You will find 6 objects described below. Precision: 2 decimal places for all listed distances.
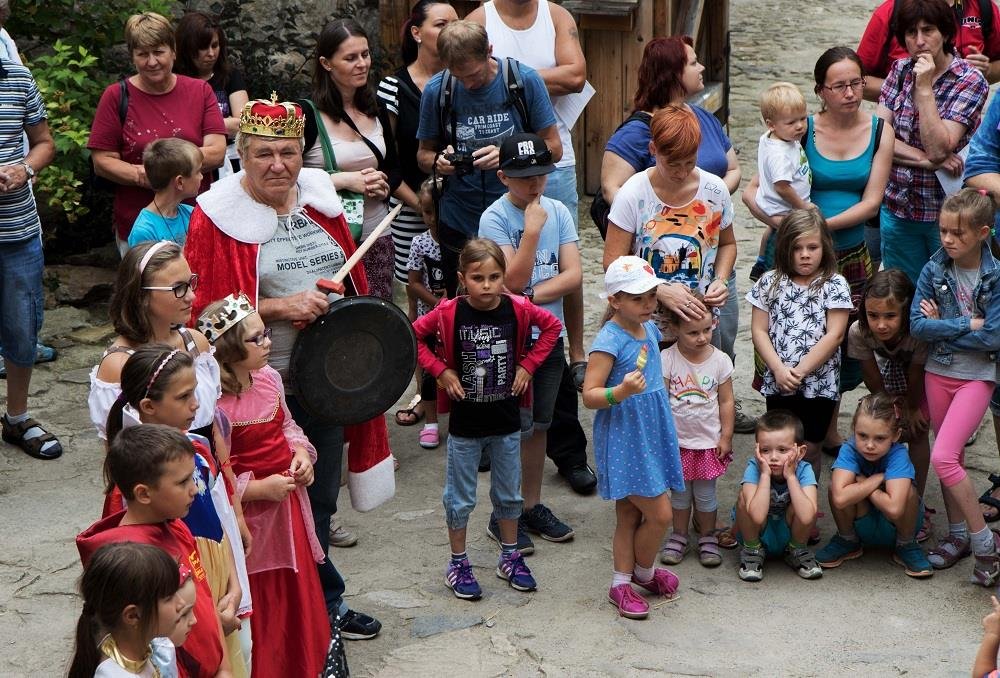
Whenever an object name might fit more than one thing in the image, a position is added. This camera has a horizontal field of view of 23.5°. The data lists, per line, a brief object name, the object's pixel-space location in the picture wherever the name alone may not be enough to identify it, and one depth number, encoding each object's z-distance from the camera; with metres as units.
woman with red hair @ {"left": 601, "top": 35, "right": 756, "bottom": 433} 10.51
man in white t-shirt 11.94
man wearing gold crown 8.11
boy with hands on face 9.50
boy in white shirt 10.68
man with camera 10.70
